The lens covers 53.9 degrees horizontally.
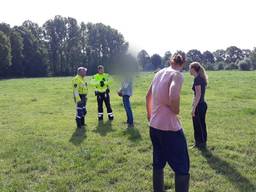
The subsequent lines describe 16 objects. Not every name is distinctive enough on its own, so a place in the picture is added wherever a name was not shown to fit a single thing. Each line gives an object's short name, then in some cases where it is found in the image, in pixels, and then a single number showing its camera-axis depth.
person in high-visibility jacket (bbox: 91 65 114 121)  9.27
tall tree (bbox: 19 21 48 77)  54.92
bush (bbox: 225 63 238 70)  70.89
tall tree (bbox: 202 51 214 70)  88.58
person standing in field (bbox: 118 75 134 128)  8.25
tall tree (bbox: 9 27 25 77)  52.97
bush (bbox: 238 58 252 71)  64.03
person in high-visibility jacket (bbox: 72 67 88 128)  8.62
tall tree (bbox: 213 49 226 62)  93.70
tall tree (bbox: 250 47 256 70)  66.73
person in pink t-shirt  3.62
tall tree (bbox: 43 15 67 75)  61.05
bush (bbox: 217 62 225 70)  73.99
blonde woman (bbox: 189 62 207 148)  5.97
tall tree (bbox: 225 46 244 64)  94.15
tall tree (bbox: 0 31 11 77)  47.31
